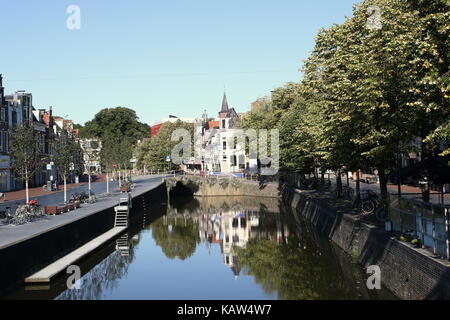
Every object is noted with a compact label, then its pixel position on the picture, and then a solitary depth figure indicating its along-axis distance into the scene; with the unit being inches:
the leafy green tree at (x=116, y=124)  5592.5
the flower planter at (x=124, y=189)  2432.8
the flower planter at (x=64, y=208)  1522.5
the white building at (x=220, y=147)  4323.3
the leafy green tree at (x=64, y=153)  1875.0
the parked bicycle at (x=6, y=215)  1272.3
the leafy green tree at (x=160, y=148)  4420.5
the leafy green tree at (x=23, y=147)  1587.1
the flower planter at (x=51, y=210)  1464.1
